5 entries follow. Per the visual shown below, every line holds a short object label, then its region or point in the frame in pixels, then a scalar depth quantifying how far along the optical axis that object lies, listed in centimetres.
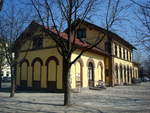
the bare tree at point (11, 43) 1152
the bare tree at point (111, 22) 816
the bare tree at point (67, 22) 836
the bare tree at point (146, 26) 779
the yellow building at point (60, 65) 1475
